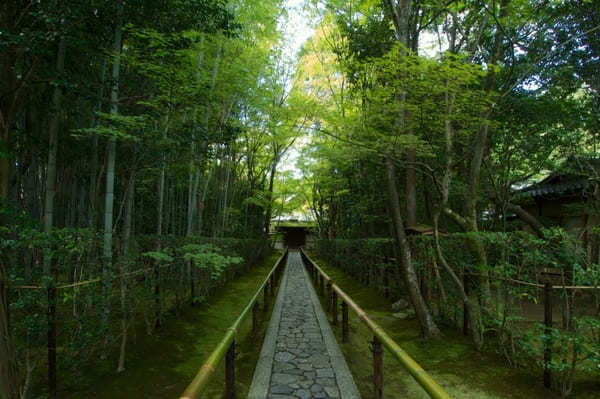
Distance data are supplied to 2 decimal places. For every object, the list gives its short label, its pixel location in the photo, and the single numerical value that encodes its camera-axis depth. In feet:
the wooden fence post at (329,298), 25.46
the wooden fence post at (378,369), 10.80
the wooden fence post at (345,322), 18.24
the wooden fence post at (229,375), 10.17
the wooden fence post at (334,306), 21.22
